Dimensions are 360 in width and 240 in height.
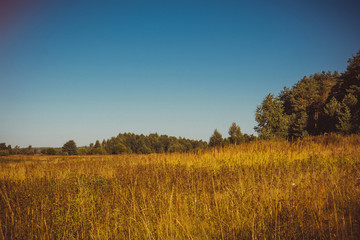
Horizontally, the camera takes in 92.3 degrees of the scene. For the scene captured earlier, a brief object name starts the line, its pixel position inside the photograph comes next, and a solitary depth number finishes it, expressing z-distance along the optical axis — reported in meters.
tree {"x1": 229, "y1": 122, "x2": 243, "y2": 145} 60.89
